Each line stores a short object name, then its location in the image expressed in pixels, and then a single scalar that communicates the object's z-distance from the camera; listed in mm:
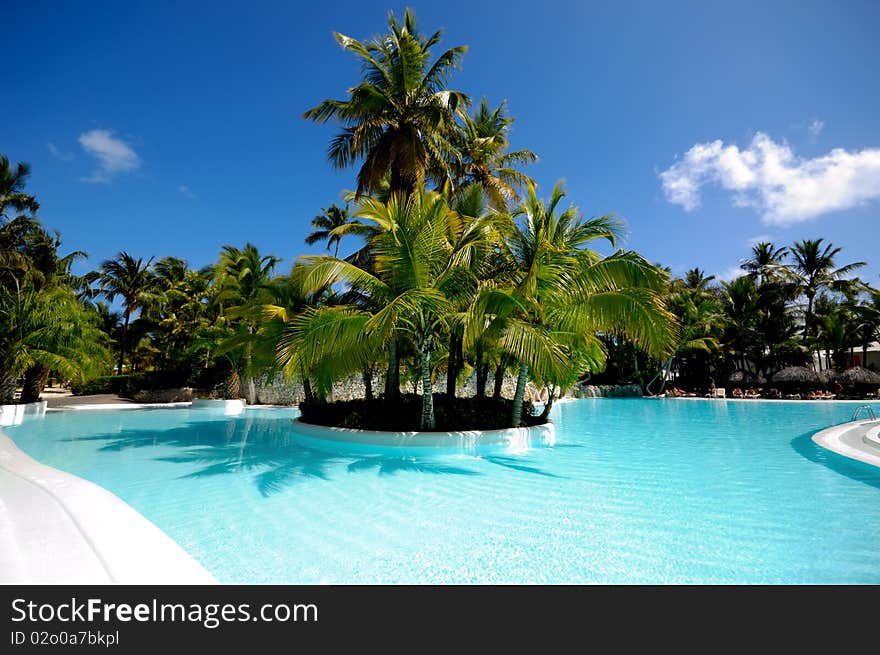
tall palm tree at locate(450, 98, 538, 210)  15328
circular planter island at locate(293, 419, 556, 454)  8562
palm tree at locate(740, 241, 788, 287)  32250
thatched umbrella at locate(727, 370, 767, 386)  29094
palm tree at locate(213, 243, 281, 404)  17719
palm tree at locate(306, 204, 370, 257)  24719
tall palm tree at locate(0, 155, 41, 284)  20172
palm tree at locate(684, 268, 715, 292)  36944
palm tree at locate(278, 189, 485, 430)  7848
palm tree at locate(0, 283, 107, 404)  13453
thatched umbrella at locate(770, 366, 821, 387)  26109
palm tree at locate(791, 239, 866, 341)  28969
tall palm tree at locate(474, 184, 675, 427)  8000
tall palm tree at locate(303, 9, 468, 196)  11336
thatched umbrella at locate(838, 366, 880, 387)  24781
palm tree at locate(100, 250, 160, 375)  28375
